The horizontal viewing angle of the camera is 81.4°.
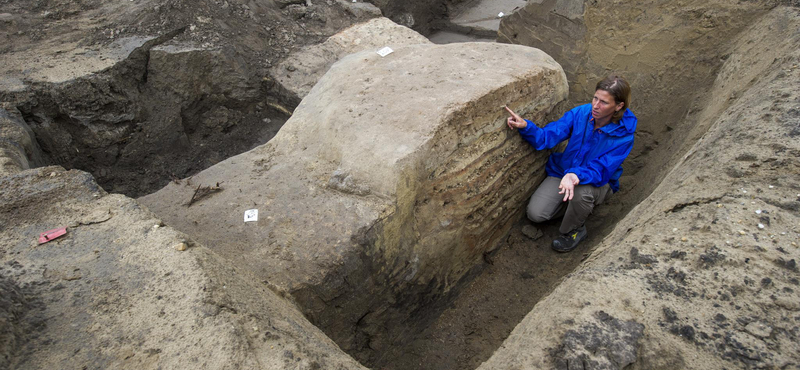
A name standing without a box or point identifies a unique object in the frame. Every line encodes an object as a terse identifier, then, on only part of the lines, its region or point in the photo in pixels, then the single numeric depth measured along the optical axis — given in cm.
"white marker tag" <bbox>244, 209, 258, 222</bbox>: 233
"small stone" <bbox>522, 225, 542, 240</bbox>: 340
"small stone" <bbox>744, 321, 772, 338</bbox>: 141
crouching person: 274
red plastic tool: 167
